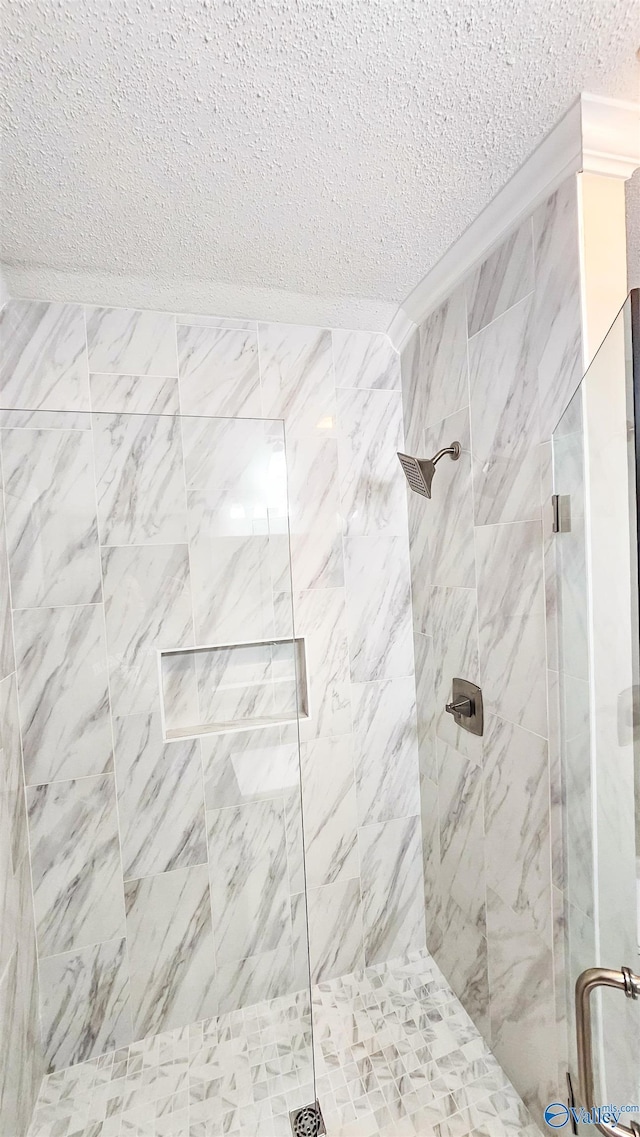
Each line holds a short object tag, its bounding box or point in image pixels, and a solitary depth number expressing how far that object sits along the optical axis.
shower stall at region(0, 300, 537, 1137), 1.03
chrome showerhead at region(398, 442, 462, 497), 1.37
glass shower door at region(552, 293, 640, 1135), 0.71
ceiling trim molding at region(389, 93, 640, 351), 0.90
